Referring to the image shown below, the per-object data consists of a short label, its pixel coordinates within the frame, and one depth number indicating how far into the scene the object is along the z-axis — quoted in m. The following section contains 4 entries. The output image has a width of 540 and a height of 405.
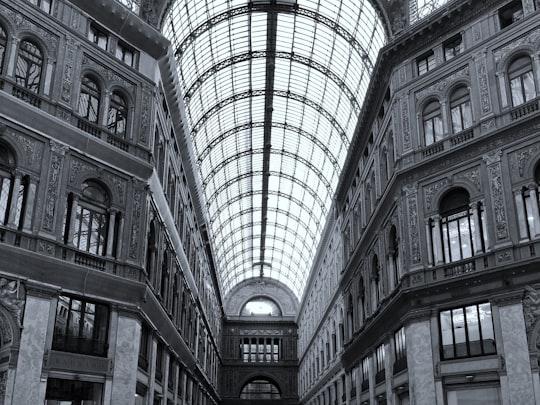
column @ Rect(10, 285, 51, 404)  21.66
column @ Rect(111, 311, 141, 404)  25.39
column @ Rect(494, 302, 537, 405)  23.58
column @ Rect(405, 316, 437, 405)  26.72
